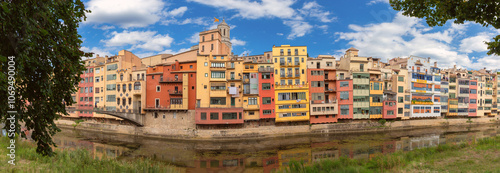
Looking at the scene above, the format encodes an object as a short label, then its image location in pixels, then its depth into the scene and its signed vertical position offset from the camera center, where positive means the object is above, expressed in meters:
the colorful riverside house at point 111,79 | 43.74 +2.59
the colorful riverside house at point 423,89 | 51.59 +0.89
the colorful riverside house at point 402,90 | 49.53 +0.63
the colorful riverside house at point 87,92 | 47.91 +0.20
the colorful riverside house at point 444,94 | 56.28 -0.24
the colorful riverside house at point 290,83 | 41.59 +1.76
